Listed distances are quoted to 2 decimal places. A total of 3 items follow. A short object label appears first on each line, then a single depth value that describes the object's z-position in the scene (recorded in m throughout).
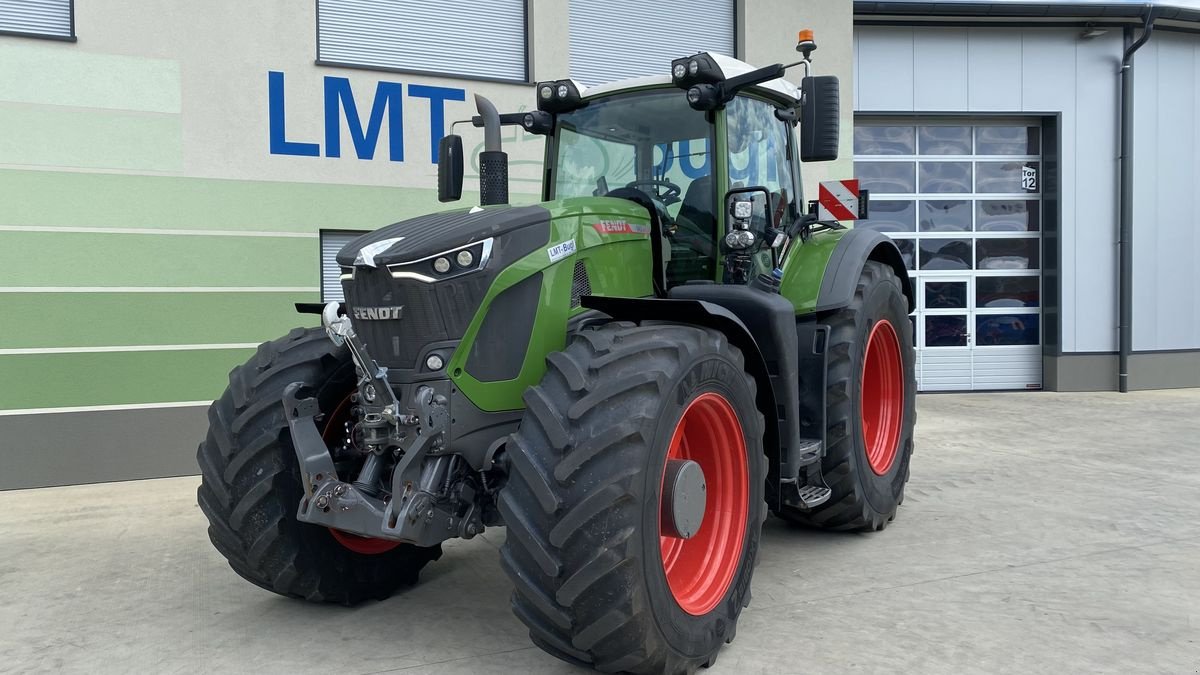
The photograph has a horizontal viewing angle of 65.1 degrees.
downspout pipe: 11.73
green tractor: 2.99
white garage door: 12.21
